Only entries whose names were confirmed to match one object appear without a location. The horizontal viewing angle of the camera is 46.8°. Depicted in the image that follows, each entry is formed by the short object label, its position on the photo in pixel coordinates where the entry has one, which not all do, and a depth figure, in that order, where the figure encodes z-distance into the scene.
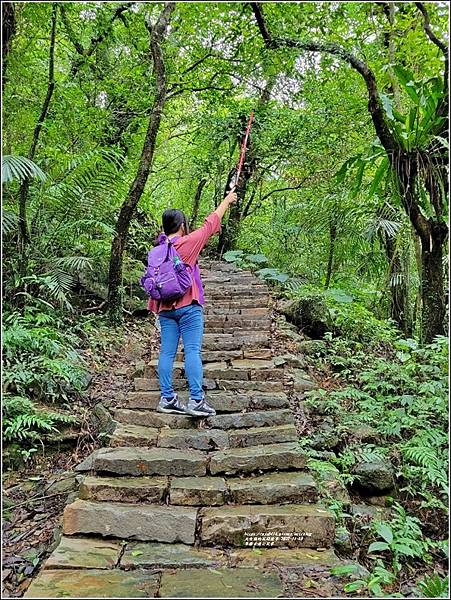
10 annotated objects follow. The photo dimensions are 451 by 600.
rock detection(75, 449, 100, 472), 3.91
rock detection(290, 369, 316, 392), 5.29
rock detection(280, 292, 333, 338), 7.00
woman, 4.20
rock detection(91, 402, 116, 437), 4.32
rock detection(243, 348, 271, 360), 5.60
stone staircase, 2.72
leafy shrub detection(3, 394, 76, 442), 3.95
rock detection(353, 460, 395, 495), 4.01
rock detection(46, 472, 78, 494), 3.76
